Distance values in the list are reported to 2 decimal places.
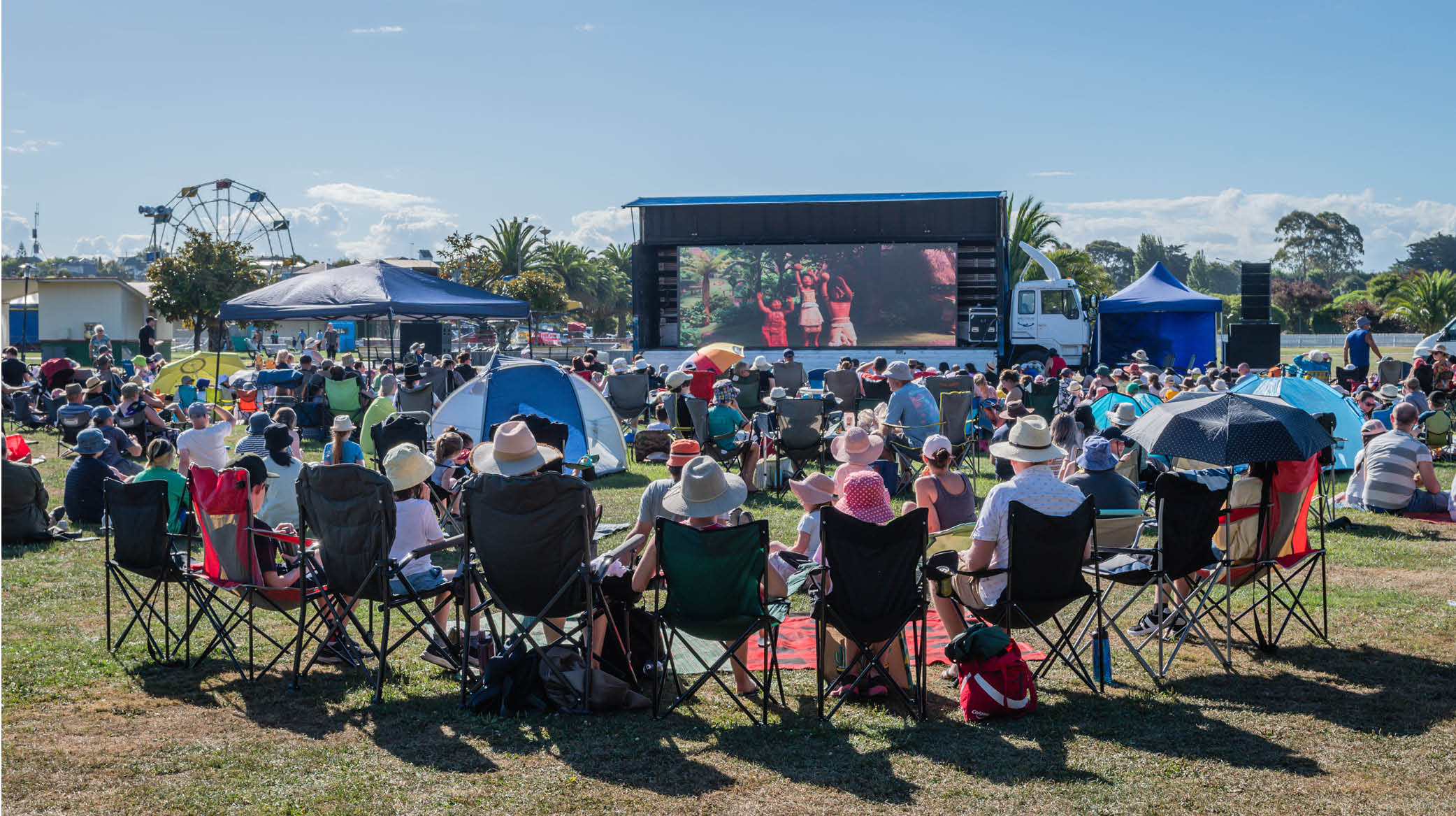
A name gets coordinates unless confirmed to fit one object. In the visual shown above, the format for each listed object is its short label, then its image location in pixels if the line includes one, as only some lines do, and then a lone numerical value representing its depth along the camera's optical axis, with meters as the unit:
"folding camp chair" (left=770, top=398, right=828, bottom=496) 10.42
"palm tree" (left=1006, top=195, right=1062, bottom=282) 39.75
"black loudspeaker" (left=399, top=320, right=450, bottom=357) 32.47
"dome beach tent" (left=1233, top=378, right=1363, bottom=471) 10.73
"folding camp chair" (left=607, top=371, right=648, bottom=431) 13.92
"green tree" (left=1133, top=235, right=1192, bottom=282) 108.19
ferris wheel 60.84
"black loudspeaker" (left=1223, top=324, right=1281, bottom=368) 23.12
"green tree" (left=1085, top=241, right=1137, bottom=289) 127.00
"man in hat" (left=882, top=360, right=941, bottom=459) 10.42
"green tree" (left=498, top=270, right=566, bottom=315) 40.66
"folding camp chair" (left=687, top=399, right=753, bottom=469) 11.02
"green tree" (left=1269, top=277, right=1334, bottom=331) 54.91
